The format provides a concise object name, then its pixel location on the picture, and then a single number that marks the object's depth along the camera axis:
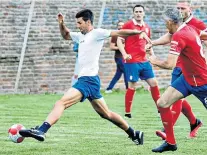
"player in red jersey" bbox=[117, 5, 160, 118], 17.02
